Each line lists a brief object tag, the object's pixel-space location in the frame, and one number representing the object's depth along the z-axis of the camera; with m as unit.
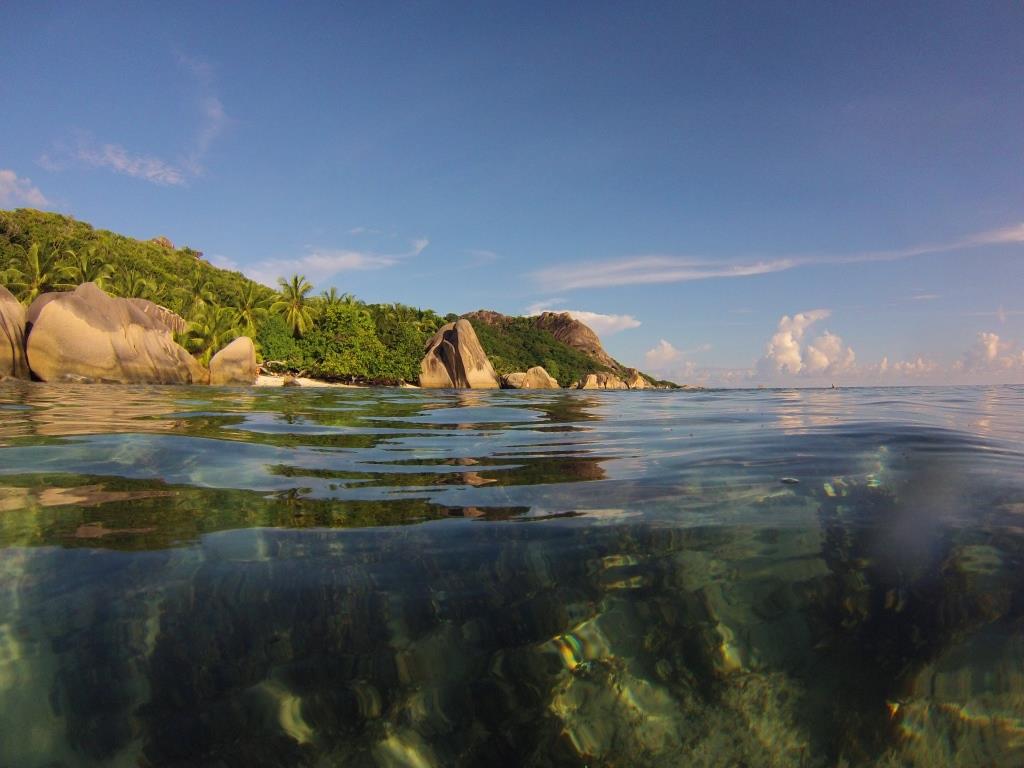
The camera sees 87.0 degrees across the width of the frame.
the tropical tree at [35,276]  34.62
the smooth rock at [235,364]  27.95
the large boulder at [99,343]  18.91
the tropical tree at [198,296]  39.67
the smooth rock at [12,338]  17.84
